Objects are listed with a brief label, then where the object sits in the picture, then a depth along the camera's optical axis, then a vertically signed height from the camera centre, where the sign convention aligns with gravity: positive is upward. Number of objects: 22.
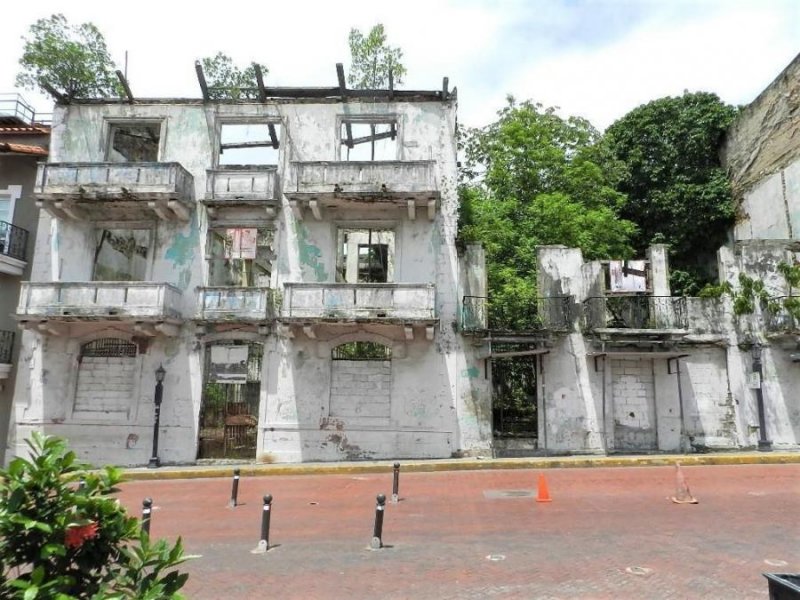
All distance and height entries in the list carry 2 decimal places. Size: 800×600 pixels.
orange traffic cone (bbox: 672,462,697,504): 10.78 -1.60
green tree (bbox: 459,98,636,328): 23.30 +10.31
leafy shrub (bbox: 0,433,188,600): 2.79 -0.71
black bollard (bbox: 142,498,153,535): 7.50 -1.39
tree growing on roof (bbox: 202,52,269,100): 25.45 +15.54
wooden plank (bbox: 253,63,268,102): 18.62 +11.30
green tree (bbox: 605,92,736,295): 27.14 +11.94
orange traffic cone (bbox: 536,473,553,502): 11.19 -1.71
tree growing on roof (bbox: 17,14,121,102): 21.67 +14.00
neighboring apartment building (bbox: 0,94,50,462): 19.09 +6.81
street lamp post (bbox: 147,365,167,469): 17.06 +0.16
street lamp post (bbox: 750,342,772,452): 17.41 -0.07
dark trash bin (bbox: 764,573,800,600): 2.91 -0.95
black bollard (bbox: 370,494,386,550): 8.14 -1.77
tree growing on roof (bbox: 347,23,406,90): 24.64 +15.84
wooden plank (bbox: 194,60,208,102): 19.17 +11.64
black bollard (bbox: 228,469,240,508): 11.48 -1.81
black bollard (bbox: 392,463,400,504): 11.53 -1.63
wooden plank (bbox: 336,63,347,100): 18.67 +11.40
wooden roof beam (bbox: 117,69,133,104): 18.89 +11.34
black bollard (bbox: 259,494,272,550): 8.24 -1.77
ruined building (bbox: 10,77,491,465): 17.52 +3.59
